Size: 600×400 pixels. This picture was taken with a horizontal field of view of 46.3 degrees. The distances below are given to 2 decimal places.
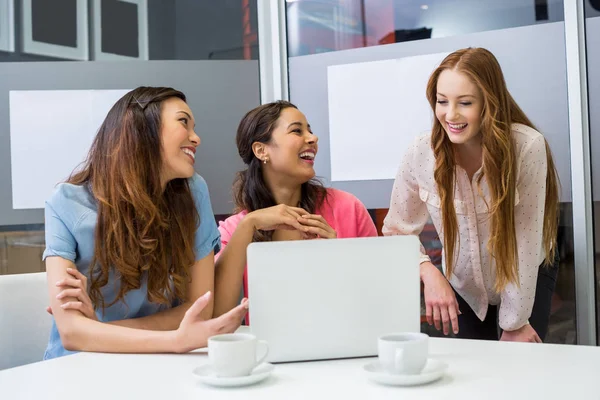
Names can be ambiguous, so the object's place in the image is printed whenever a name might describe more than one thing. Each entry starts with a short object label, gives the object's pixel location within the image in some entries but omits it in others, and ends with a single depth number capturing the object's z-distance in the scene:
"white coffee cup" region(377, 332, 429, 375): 1.15
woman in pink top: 2.58
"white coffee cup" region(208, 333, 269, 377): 1.19
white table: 1.12
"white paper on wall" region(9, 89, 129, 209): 3.14
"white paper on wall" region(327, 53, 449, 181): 3.03
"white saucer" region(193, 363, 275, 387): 1.17
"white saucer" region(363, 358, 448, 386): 1.14
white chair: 1.94
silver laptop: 1.32
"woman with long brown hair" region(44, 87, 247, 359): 1.79
